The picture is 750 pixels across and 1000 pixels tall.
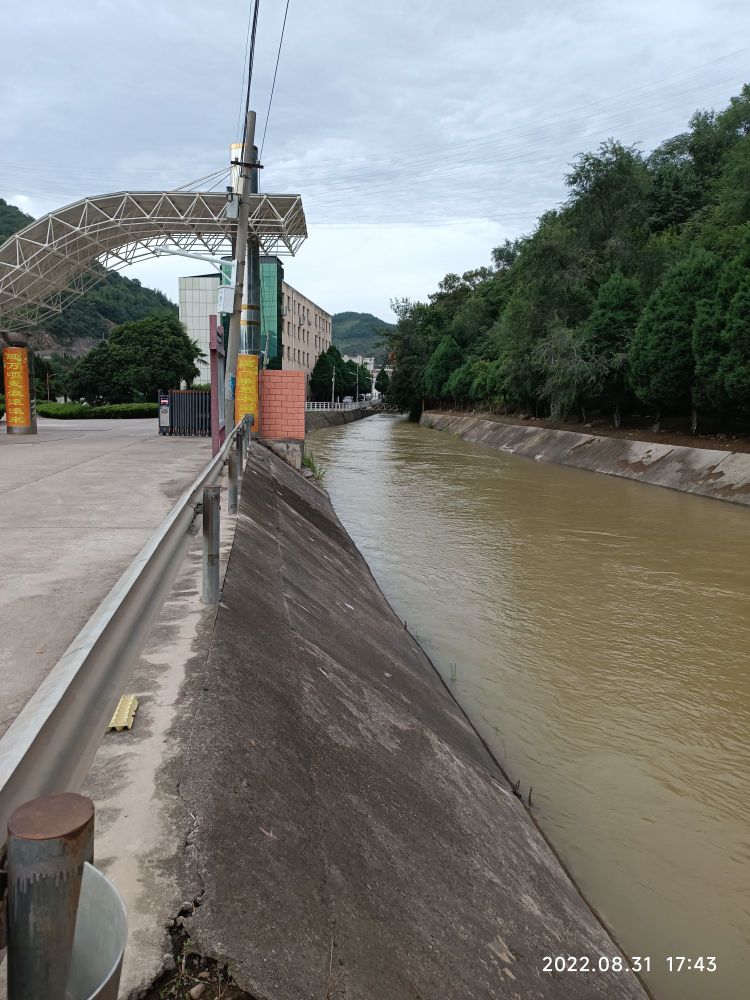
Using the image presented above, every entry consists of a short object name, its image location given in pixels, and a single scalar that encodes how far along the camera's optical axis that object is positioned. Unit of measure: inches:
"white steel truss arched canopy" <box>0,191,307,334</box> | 767.7
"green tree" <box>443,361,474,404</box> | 2171.5
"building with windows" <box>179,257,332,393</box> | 2925.2
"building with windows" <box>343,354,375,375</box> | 6501.0
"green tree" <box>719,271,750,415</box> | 804.6
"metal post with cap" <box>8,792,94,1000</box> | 36.4
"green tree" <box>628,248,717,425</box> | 958.4
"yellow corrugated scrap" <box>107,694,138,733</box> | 114.1
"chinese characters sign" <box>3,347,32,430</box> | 775.7
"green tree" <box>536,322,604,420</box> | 1128.0
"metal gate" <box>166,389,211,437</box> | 827.4
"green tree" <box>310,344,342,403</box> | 3462.1
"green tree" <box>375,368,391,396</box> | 4510.3
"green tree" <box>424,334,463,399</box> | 2509.8
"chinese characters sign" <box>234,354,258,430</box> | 639.8
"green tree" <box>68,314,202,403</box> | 1959.9
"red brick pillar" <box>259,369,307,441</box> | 690.8
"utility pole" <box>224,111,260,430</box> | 528.1
